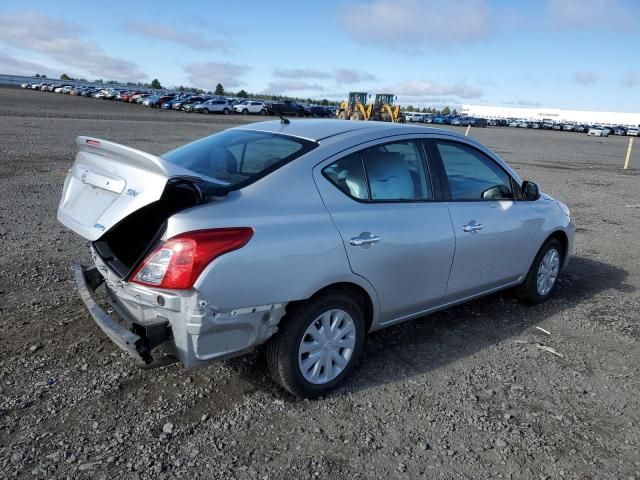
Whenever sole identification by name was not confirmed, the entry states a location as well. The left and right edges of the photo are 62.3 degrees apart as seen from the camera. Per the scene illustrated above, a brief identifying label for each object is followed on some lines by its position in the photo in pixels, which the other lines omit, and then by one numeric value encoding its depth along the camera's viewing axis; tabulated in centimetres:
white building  11856
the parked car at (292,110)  5578
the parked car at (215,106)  5448
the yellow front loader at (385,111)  4115
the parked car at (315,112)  5838
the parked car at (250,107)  5738
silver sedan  288
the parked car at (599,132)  7250
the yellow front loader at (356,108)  4209
